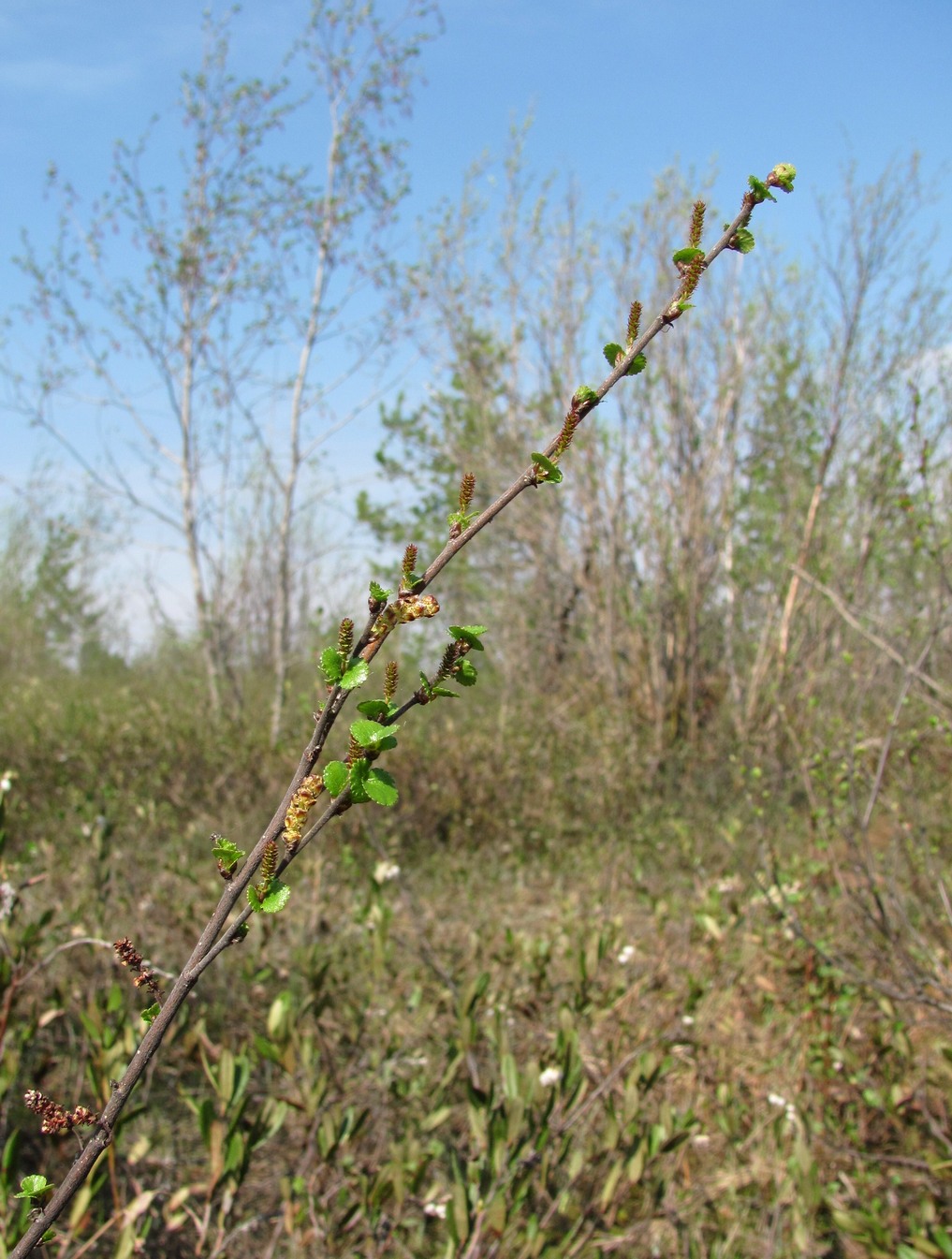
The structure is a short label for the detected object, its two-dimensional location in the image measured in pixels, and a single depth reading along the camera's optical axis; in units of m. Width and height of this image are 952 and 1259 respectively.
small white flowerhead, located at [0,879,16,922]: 1.22
